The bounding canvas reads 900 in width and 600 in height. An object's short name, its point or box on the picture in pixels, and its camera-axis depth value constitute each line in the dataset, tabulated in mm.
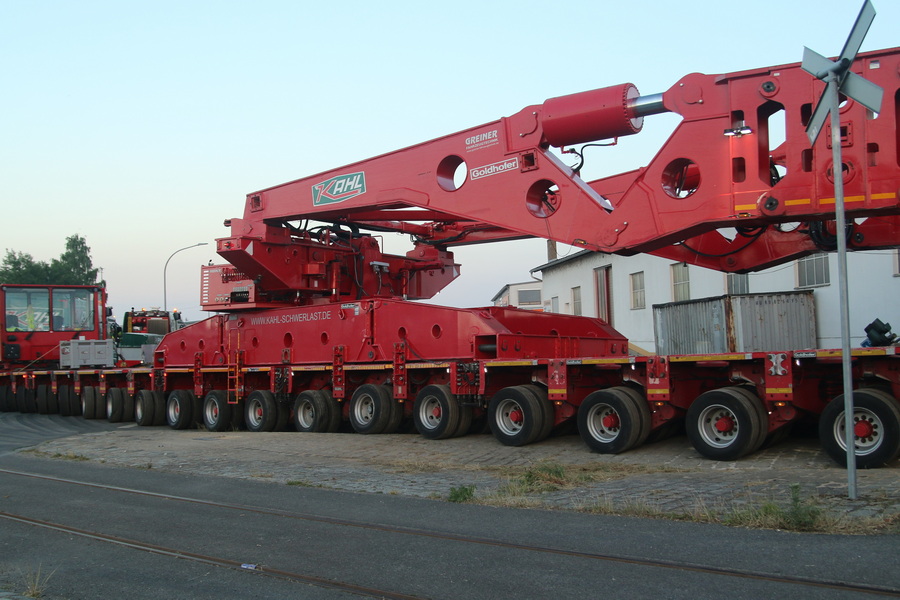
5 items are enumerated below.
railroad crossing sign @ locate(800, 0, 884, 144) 7512
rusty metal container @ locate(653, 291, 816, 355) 19422
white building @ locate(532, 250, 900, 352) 17297
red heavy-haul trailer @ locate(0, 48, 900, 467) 9297
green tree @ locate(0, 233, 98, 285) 83250
